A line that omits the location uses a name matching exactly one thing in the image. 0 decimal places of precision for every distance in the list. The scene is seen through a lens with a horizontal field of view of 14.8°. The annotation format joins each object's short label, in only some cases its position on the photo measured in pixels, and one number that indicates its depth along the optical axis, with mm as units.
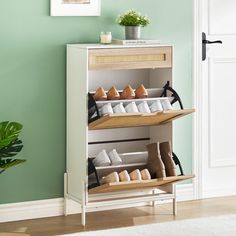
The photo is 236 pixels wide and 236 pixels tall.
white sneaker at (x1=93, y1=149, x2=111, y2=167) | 6013
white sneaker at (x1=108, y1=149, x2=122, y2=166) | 6078
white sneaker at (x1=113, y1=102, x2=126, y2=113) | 5849
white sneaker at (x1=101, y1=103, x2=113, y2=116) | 5804
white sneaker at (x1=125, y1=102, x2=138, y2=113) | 5877
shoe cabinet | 5877
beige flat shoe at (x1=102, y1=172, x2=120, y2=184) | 5909
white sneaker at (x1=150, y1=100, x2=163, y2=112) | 5966
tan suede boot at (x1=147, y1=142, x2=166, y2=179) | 6087
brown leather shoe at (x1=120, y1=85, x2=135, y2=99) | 5989
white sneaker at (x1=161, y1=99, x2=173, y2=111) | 6022
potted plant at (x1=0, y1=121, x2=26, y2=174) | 5634
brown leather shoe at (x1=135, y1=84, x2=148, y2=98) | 6036
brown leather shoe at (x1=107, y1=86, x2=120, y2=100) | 5928
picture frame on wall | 6012
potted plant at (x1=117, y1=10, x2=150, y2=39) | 6078
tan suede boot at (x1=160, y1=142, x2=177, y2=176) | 6143
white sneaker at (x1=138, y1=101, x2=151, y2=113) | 5928
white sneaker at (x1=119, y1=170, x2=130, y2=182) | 5952
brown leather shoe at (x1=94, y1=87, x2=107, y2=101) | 5867
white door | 6774
